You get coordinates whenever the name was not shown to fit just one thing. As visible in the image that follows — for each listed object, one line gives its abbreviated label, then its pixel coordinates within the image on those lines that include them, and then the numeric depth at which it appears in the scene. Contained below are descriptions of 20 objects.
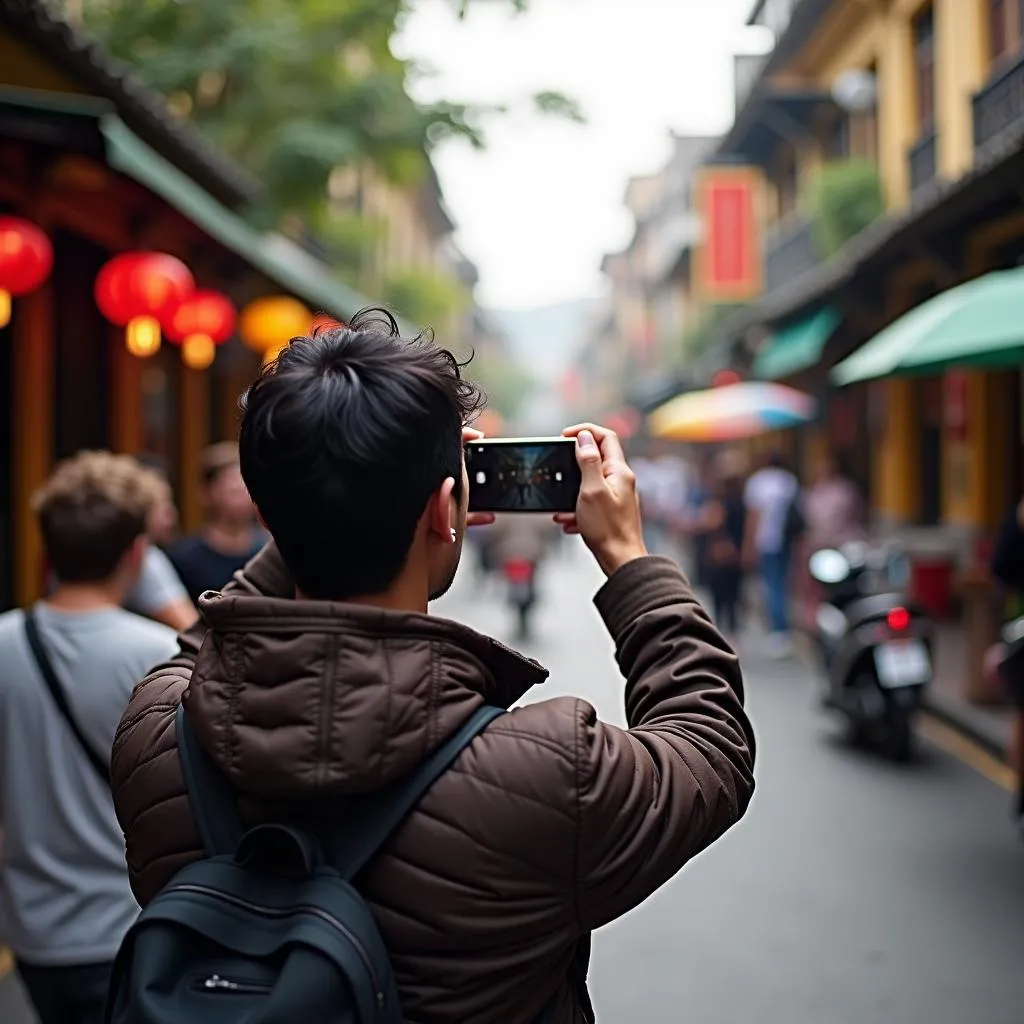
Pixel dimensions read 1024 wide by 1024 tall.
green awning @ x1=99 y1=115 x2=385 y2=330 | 6.27
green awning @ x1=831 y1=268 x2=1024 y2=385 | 5.90
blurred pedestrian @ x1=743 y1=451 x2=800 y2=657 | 12.81
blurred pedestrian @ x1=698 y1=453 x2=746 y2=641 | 12.98
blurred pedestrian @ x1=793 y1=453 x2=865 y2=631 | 13.45
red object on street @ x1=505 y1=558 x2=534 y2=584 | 13.39
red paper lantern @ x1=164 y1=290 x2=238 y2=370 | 8.95
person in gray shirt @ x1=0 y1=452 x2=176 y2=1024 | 2.67
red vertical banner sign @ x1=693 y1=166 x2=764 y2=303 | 25.78
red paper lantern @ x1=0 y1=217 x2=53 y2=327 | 6.22
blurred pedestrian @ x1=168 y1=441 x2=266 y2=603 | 5.00
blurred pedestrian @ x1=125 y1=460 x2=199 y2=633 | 4.06
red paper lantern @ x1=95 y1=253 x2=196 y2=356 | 7.67
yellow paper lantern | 11.27
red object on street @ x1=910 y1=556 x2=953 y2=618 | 13.88
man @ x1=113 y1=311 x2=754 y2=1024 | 1.36
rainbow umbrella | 15.20
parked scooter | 7.70
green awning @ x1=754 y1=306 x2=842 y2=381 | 16.94
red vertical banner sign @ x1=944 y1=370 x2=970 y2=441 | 13.48
